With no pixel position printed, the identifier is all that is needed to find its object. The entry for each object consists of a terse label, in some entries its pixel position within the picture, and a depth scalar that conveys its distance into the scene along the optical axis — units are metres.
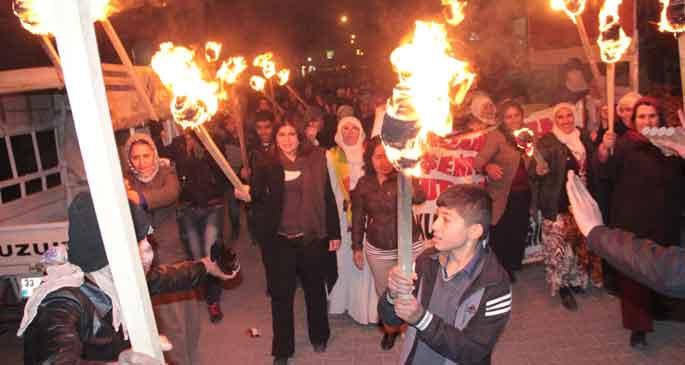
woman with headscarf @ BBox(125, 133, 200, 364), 5.50
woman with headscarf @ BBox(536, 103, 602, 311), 7.27
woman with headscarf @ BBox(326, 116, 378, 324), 7.09
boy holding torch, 3.08
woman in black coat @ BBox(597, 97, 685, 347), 5.89
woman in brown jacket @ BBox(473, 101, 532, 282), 7.46
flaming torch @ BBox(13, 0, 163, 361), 1.76
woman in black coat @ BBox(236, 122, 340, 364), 6.15
